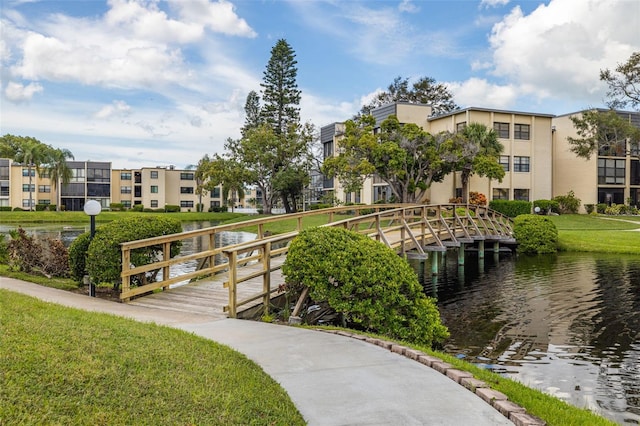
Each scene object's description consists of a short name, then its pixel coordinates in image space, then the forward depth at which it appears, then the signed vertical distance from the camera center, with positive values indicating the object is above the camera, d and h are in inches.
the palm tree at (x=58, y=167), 2773.1 +213.2
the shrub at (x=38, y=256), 538.3 -51.9
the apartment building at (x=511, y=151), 1638.5 +190.0
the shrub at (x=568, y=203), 1719.9 +22.5
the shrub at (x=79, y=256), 458.6 -43.0
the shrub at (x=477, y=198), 1531.7 +33.4
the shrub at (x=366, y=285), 329.1 -49.2
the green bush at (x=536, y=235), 991.0 -49.7
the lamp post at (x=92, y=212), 420.8 -4.1
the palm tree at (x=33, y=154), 2672.2 +276.6
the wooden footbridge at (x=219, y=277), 357.4 -56.7
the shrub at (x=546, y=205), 1611.7 +14.5
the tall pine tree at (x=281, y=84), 2333.9 +561.5
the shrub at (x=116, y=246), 400.2 -30.1
